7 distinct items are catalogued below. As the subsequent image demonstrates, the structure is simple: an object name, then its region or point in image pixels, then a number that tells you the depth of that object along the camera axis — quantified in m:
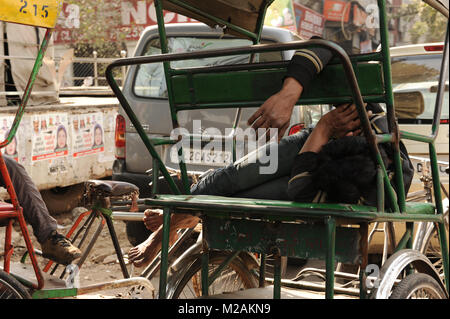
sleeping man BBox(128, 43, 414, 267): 2.44
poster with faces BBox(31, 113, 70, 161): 7.85
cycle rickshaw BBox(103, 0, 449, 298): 2.39
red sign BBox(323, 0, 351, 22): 26.33
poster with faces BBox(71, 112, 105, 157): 8.54
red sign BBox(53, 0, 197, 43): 19.42
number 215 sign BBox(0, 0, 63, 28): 2.80
